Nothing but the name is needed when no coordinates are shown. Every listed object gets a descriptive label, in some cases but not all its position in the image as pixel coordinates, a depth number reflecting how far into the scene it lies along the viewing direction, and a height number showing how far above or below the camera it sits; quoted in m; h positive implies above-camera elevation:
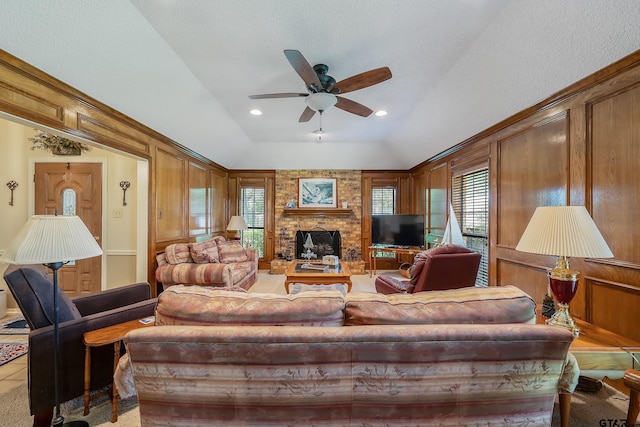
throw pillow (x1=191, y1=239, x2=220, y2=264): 3.69 -0.62
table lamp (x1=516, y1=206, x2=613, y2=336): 1.37 -0.17
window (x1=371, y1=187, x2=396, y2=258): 6.43 +0.31
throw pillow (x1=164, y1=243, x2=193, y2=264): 3.50 -0.59
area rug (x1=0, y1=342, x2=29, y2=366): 2.33 -1.34
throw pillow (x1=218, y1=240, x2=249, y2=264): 4.52 -0.74
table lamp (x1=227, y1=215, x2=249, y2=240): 5.48 -0.26
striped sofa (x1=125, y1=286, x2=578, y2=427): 1.04 -0.66
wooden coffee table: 3.57 -0.92
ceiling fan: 2.14 +1.21
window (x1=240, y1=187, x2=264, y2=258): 6.47 -0.05
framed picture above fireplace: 6.30 +0.47
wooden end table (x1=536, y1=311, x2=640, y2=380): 1.35 -0.77
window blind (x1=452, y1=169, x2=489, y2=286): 3.62 +0.04
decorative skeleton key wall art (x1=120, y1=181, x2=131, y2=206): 3.61 +0.34
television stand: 5.26 -0.79
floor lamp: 1.32 -0.18
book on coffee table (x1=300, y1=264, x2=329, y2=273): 3.94 -0.88
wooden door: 3.59 +0.27
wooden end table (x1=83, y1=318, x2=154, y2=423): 1.57 -0.81
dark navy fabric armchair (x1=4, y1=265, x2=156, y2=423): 1.53 -0.78
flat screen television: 5.47 -0.39
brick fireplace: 6.32 -0.10
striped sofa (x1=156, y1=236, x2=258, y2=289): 3.39 -0.77
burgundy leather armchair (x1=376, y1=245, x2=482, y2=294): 2.57 -0.58
